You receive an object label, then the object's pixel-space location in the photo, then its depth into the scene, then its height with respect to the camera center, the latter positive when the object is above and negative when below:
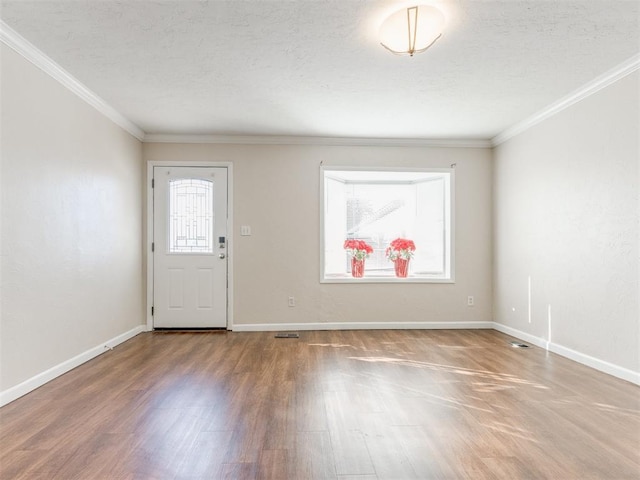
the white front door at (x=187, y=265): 4.81 -0.30
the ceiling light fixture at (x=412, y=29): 2.22 +1.31
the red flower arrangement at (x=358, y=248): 5.18 -0.09
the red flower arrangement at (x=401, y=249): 5.18 -0.10
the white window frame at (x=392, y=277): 4.89 +0.04
